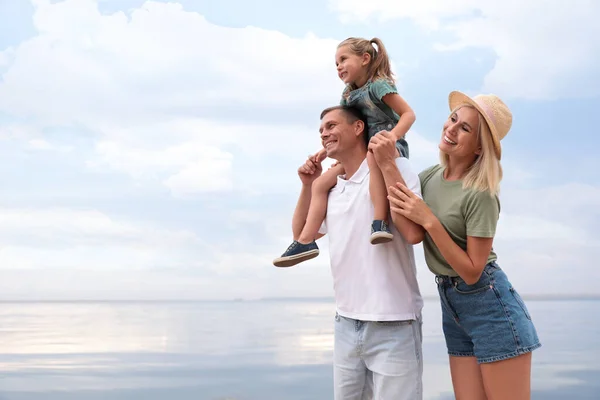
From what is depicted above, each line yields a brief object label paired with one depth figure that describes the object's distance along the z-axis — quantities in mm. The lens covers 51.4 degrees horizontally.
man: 3055
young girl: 3162
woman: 2973
